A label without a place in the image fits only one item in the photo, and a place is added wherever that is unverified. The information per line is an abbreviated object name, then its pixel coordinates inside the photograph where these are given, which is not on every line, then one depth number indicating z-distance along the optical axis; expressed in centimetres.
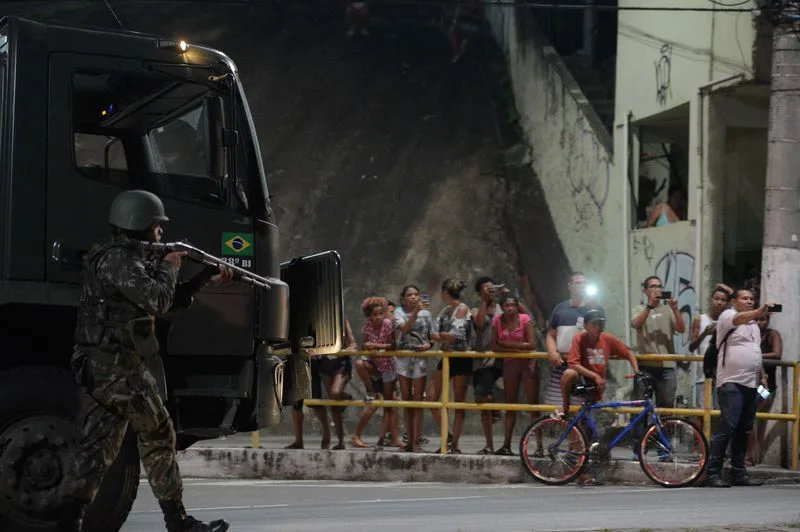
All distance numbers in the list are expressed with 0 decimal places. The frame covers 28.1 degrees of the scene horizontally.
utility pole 1586
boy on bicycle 1477
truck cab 859
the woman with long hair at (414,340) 1617
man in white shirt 1452
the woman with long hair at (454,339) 1597
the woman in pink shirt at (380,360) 1619
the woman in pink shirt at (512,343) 1569
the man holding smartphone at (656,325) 1614
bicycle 1429
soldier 818
